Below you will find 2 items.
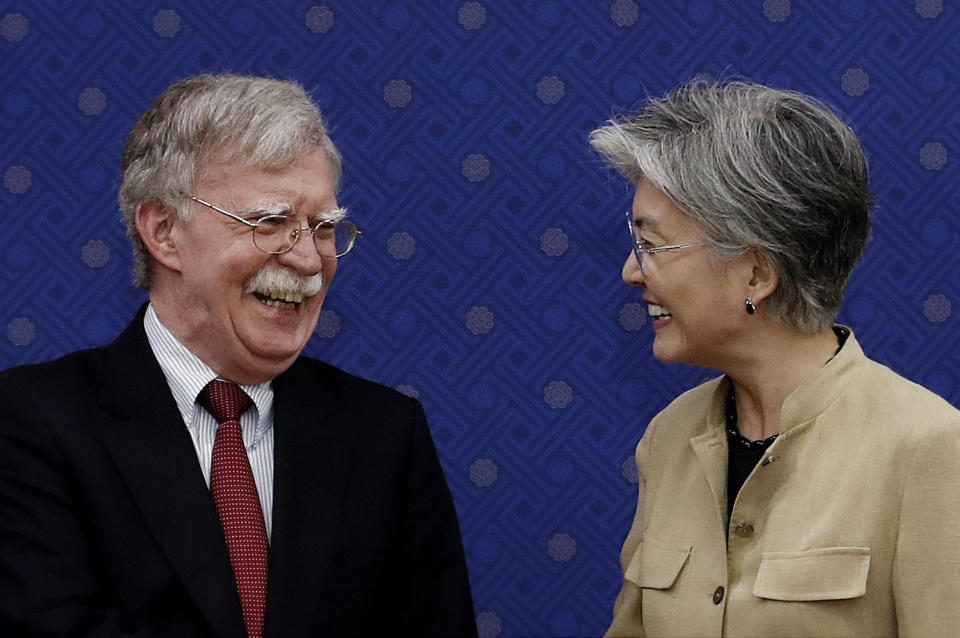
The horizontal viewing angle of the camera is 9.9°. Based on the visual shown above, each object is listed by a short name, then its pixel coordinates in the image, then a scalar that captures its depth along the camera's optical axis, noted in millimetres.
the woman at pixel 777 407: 4352
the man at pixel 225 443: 4404
